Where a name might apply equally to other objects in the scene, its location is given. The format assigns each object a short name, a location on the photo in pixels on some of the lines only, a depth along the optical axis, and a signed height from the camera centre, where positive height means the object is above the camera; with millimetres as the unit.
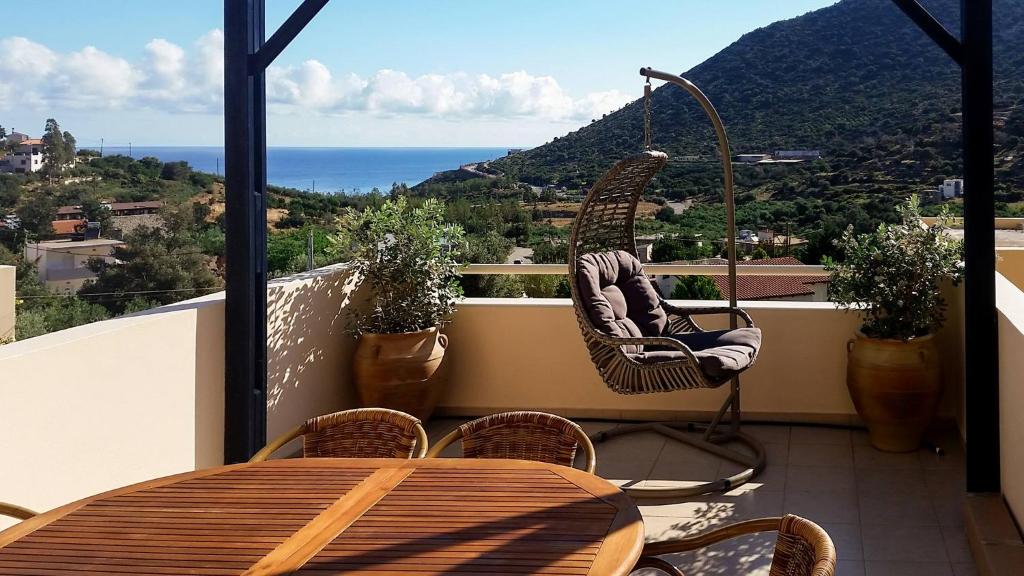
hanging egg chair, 3770 -222
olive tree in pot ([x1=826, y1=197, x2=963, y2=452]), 4031 -232
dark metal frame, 3150 +174
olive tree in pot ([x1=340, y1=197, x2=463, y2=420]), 4410 -121
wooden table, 1468 -453
